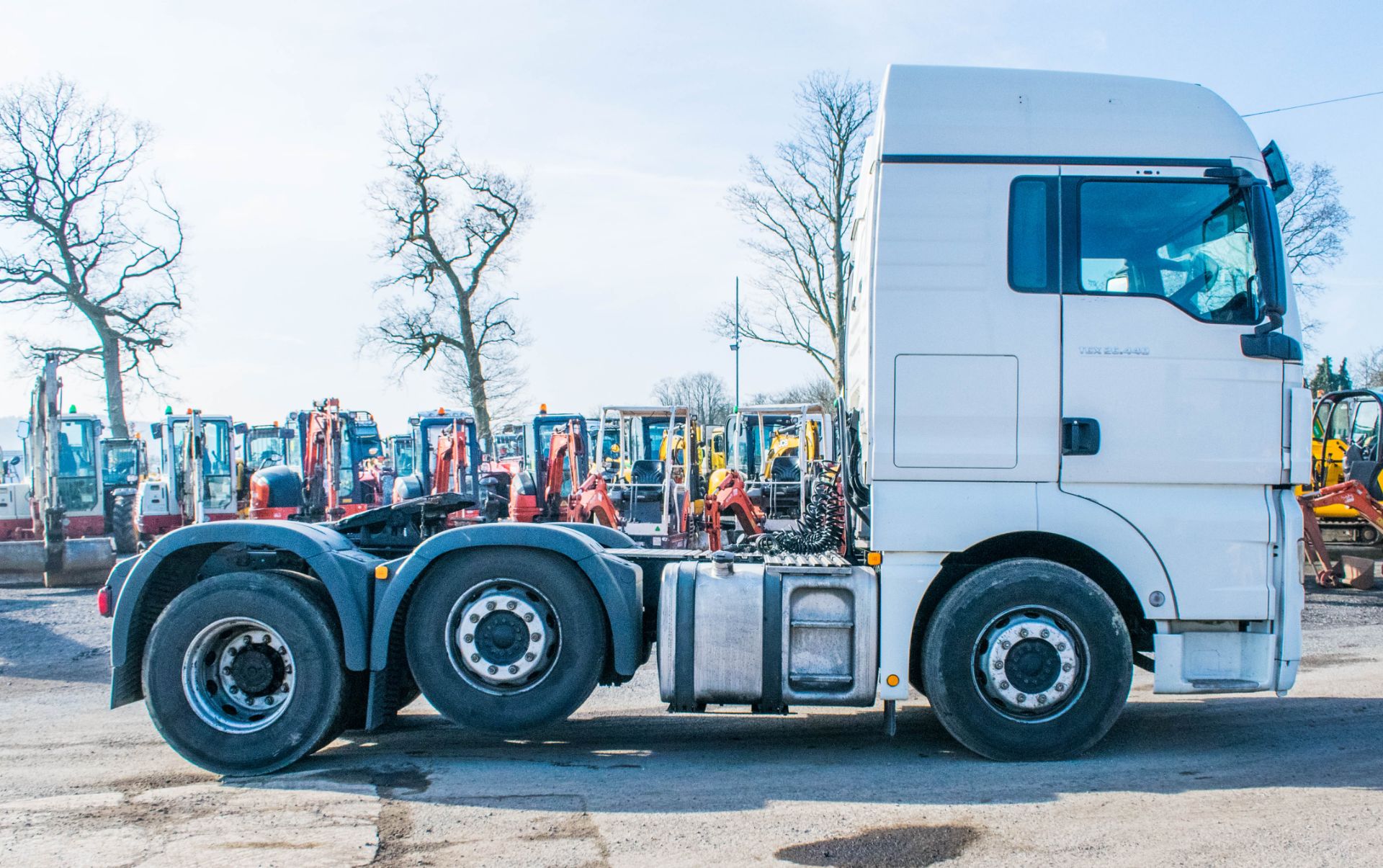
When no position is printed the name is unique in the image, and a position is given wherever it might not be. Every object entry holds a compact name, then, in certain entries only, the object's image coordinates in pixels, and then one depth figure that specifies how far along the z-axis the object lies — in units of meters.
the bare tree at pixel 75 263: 31.48
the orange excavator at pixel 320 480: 18.55
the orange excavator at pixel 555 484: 17.73
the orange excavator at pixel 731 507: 15.58
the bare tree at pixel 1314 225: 25.77
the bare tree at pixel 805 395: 52.12
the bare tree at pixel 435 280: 35.97
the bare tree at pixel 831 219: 31.42
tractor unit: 5.64
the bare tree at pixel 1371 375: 39.88
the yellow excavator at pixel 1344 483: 14.45
